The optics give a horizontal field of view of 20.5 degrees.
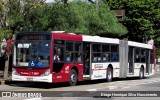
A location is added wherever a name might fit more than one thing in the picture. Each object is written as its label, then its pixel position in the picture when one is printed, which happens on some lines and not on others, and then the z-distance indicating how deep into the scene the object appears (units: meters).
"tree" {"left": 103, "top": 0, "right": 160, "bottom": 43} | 52.56
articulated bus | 20.39
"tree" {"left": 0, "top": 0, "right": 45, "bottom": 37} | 24.22
